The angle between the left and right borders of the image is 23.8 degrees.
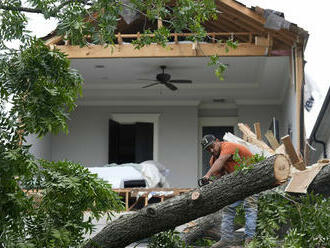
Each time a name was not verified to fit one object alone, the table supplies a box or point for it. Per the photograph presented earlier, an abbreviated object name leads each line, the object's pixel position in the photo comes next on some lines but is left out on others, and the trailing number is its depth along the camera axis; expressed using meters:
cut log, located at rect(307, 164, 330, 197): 8.63
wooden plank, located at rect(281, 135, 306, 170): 10.38
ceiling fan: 18.88
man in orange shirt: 8.55
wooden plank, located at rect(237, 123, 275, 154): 12.79
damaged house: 18.73
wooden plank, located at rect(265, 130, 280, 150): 12.46
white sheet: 17.20
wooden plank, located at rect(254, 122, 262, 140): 13.95
